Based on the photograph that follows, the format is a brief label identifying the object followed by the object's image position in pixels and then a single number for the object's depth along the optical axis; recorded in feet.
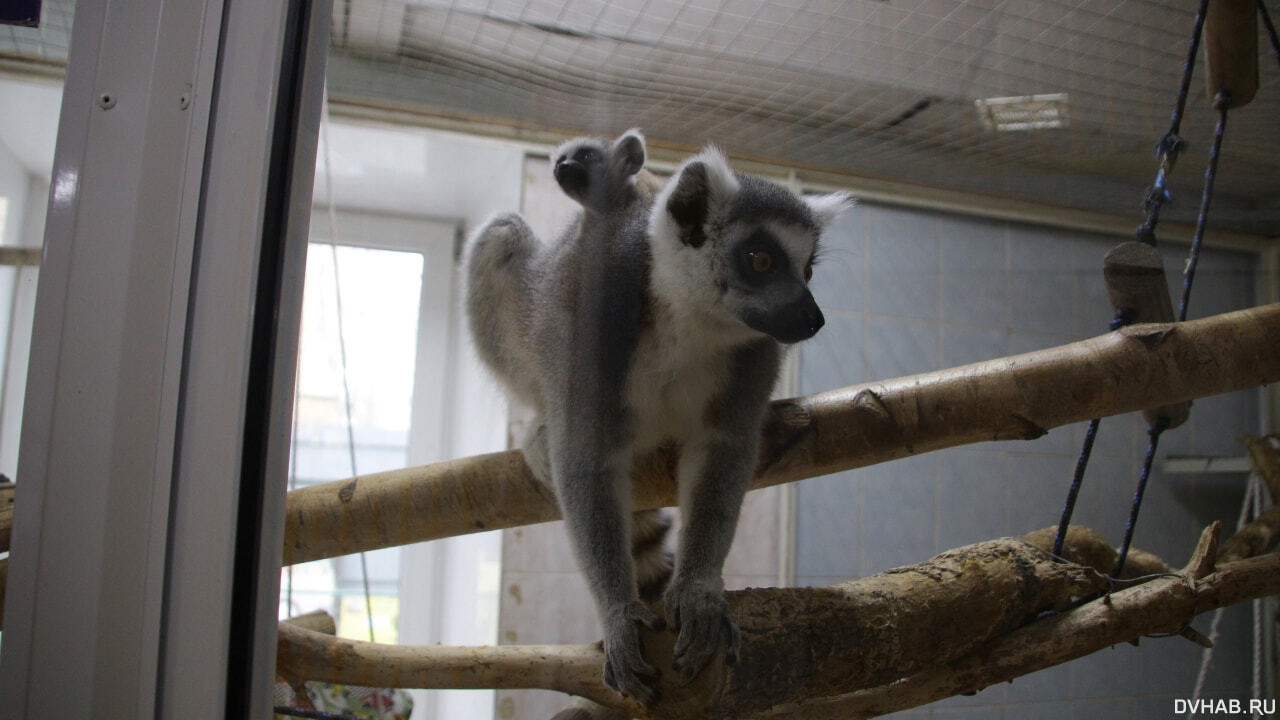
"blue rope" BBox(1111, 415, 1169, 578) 1.88
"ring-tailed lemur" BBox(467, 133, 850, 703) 1.87
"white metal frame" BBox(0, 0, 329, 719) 1.30
